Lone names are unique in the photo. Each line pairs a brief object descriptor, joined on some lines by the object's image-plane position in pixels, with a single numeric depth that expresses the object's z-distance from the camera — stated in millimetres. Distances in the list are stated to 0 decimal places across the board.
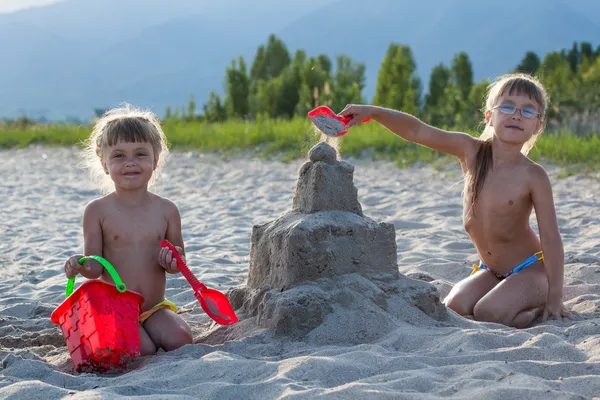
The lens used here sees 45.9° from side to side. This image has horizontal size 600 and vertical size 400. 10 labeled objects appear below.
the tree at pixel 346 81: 14133
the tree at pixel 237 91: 16547
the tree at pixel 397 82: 14891
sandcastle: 2641
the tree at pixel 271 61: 20188
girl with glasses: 3170
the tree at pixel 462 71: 16844
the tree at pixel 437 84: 17453
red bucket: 2586
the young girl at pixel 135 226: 2922
